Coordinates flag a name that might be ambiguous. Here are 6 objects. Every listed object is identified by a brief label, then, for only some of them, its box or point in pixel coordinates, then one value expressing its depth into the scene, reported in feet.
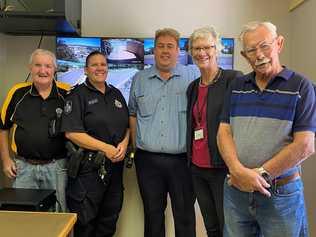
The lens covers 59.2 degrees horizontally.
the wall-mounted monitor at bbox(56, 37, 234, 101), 6.94
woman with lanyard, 5.05
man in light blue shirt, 5.78
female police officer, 5.66
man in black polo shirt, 5.67
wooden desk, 3.12
